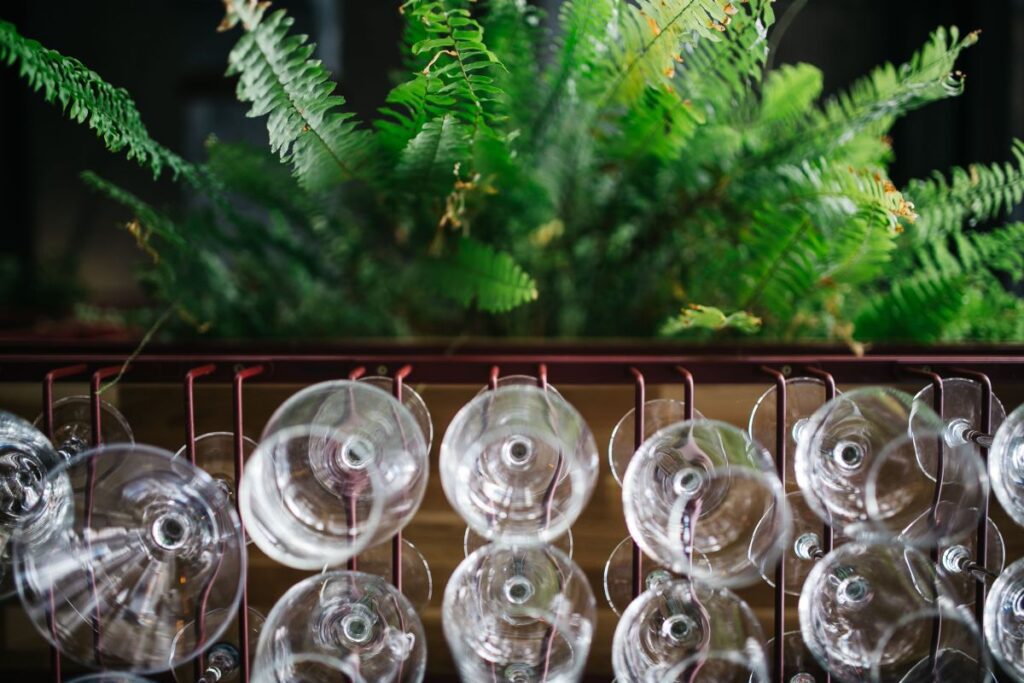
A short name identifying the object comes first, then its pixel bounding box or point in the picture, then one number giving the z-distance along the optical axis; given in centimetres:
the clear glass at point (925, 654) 52
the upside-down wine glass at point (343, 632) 51
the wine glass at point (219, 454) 60
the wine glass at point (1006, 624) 51
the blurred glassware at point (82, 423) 61
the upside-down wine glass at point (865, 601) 51
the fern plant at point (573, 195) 54
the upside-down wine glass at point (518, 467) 48
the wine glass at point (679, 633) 51
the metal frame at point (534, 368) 57
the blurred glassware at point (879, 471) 52
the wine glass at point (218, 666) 56
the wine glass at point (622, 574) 61
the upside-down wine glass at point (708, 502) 49
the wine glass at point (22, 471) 54
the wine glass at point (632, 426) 59
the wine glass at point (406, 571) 61
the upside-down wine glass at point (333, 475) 48
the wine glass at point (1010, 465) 50
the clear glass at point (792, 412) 59
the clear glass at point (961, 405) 58
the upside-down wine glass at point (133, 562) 48
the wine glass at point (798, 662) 60
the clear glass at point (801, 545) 60
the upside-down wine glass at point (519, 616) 50
